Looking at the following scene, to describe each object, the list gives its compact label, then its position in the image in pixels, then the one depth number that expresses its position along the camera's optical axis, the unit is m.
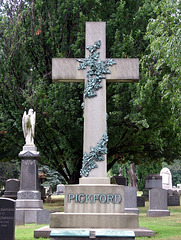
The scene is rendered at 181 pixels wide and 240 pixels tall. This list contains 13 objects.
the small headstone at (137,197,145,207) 22.61
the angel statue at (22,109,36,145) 17.05
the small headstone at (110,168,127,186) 26.14
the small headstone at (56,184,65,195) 50.31
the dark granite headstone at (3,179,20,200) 24.80
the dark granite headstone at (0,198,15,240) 8.54
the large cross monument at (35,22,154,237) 8.52
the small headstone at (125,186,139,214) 16.47
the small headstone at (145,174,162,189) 29.52
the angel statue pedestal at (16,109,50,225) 15.66
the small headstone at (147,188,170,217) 16.53
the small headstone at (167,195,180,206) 24.67
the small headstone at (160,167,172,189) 41.11
